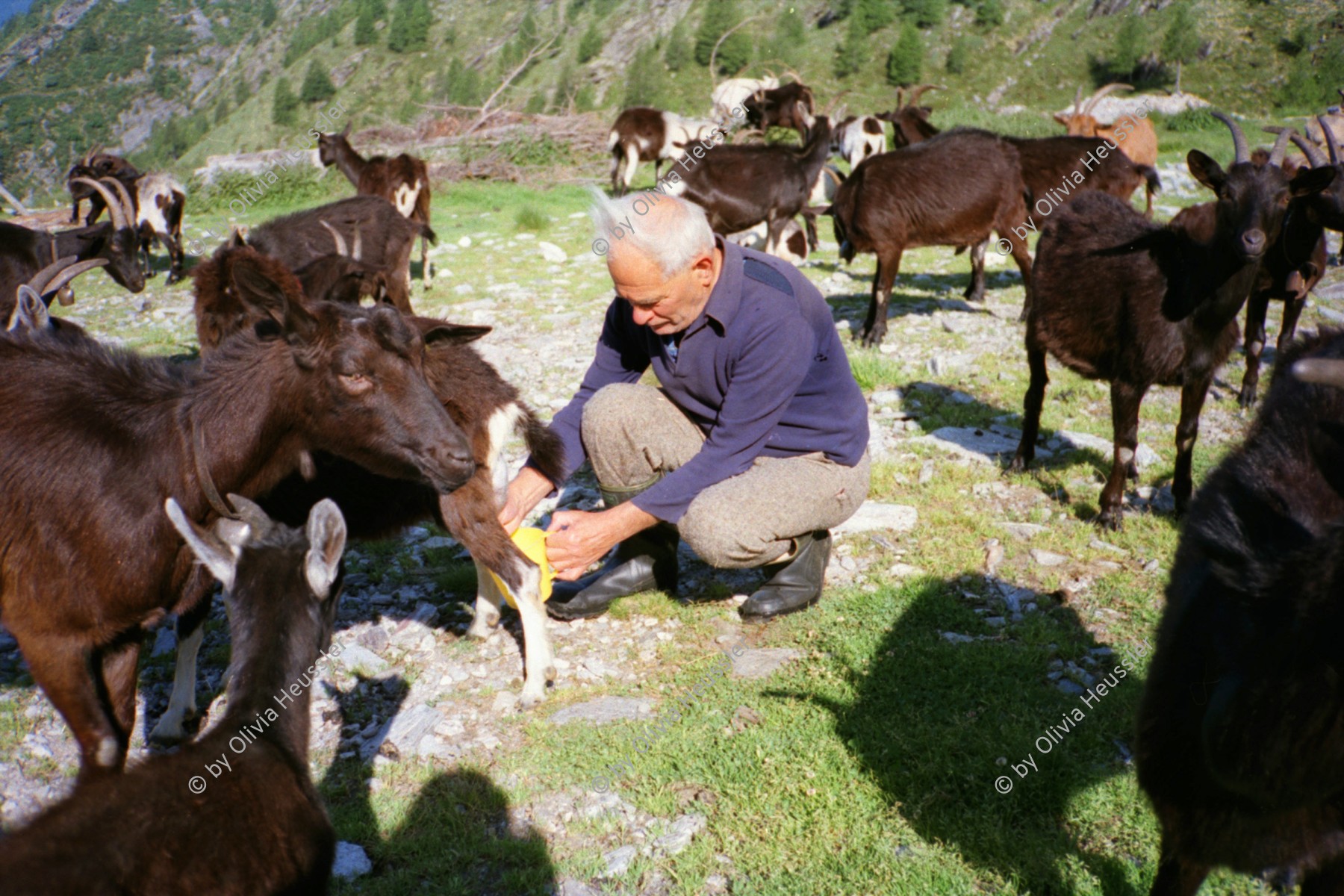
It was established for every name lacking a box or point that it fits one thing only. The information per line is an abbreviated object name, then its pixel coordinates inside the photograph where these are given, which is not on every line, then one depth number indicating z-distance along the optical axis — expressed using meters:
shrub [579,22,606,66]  59.97
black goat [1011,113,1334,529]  4.64
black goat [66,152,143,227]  12.92
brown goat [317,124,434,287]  12.00
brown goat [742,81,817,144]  16.88
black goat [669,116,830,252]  10.96
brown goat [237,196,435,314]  8.01
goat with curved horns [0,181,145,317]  7.64
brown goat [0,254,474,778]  2.82
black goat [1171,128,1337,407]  6.55
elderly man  3.34
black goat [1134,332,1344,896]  1.65
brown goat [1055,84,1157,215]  13.05
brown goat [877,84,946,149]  15.03
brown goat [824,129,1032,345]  8.60
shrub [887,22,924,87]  43.47
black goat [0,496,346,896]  1.69
